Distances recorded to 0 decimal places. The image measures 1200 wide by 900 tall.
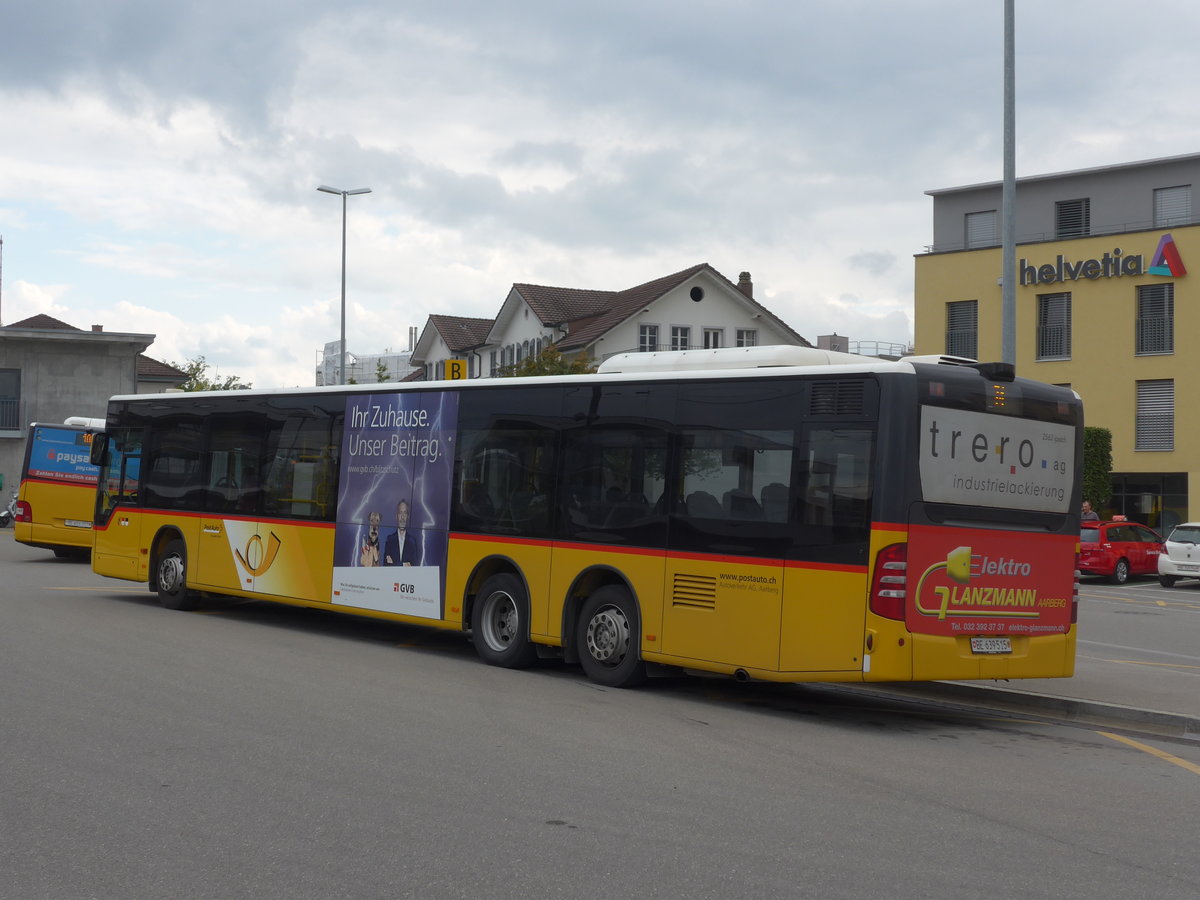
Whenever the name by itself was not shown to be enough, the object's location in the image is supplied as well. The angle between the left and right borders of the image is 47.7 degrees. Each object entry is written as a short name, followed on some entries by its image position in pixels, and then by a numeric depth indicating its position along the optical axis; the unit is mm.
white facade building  58031
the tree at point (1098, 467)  41469
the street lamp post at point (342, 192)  43000
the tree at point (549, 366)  43750
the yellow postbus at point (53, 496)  28297
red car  33031
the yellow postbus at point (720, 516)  10336
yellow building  44562
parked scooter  45000
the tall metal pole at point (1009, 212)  19438
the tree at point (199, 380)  68500
